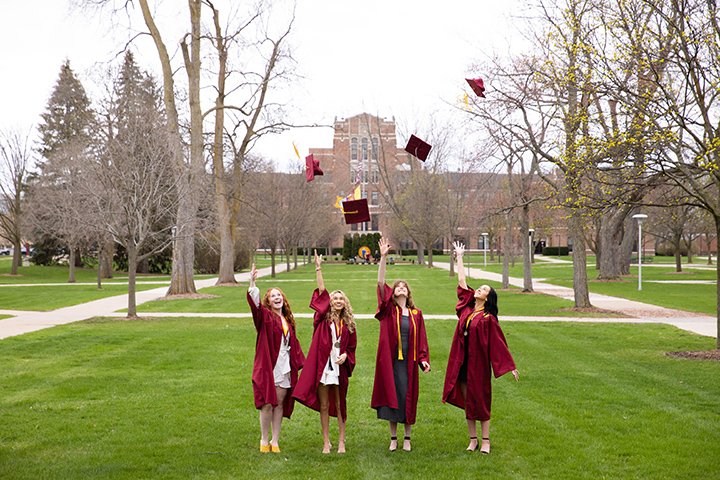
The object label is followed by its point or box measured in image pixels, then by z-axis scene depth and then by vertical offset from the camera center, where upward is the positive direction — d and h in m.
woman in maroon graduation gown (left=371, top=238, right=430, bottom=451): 7.11 -0.94
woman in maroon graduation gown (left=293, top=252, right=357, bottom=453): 7.04 -0.96
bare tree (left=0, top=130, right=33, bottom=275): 47.41 +3.43
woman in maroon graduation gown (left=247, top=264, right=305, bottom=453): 7.04 -0.96
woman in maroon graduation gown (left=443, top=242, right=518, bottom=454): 7.17 -1.00
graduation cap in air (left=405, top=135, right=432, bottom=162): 10.10 +1.37
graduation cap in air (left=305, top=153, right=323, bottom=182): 10.63 +1.21
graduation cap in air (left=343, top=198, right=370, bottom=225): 8.79 +0.49
